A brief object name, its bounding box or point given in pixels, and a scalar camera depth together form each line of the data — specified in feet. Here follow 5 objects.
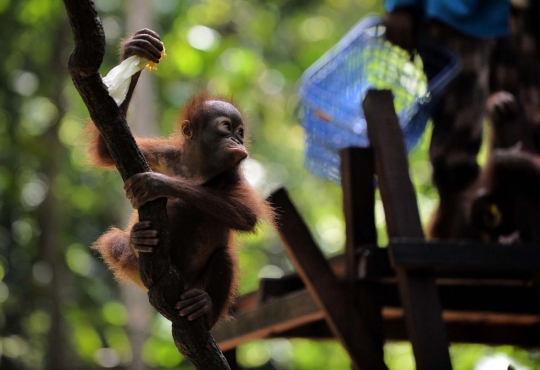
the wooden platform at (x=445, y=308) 24.62
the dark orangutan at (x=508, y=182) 24.90
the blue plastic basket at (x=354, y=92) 27.68
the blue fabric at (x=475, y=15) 29.27
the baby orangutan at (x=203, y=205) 15.72
